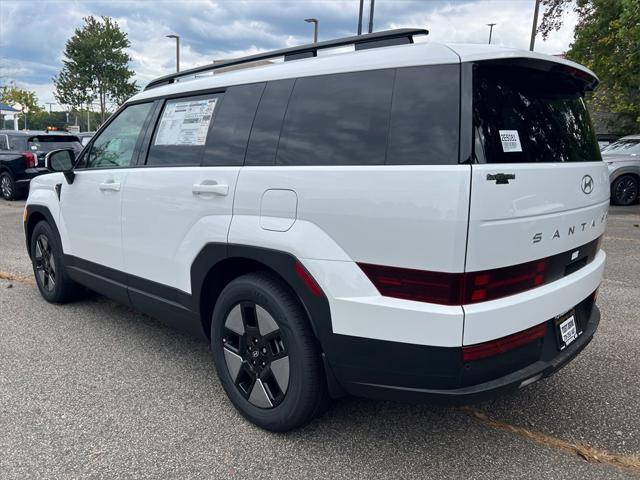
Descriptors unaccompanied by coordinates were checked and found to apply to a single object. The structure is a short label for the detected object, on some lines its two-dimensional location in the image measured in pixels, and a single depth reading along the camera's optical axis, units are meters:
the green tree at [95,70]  36.56
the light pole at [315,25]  20.62
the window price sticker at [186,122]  3.04
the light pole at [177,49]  27.83
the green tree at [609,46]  10.59
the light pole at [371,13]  15.08
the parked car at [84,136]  17.47
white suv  1.98
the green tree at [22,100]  64.25
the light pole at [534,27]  18.43
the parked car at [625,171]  11.70
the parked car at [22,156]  12.71
